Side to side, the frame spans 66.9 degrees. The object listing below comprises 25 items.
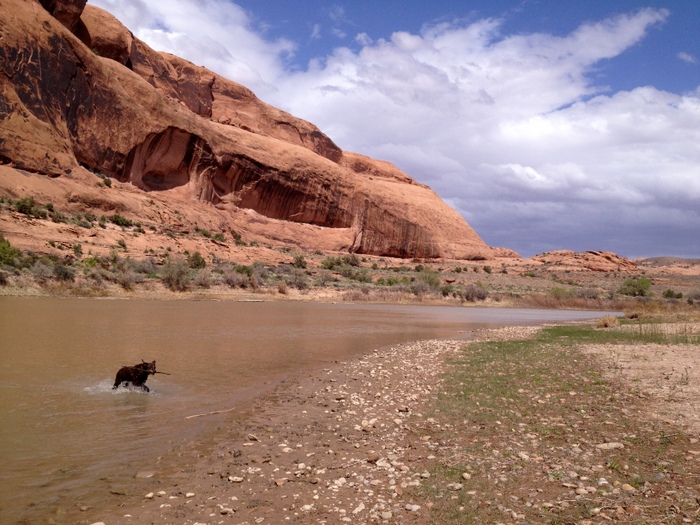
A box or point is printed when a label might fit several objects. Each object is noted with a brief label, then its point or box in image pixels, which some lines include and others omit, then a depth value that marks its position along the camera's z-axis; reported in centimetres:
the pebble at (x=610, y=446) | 570
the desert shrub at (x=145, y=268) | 3731
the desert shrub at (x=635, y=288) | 5479
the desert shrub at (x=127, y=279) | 3400
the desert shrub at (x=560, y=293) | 4909
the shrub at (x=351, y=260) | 6468
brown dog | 883
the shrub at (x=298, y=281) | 4300
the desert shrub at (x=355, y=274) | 5269
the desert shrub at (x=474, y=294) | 4766
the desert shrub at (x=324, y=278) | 4684
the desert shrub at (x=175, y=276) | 3625
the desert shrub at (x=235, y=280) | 4019
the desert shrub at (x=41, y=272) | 3091
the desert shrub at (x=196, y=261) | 4288
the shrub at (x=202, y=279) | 3803
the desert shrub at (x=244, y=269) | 4316
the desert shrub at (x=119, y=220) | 4606
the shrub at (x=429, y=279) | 4962
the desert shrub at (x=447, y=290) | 4820
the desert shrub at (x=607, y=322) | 2325
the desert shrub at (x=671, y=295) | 5059
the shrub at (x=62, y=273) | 3158
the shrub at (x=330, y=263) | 5652
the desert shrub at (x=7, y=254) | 3100
